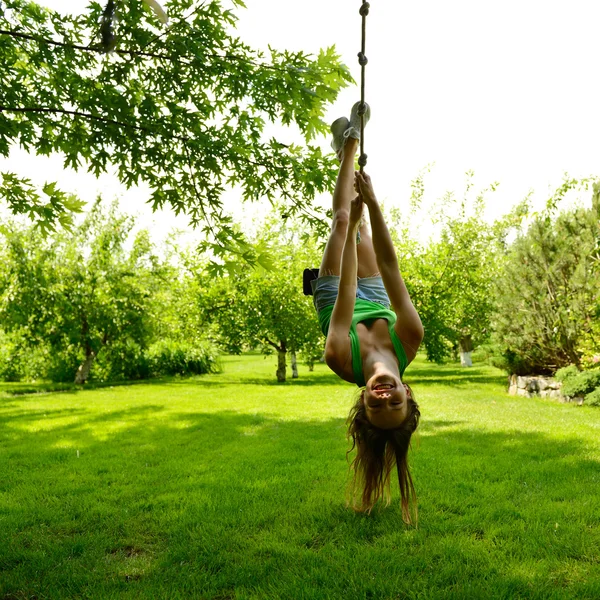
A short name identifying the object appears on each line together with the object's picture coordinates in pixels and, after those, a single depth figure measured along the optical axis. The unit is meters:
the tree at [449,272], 15.04
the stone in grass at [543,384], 11.37
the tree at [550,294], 10.27
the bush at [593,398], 9.27
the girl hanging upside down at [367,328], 2.70
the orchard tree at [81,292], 14.09
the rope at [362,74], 2.66
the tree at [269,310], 14.80
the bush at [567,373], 10.35
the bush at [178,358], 17.92
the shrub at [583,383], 9.70
